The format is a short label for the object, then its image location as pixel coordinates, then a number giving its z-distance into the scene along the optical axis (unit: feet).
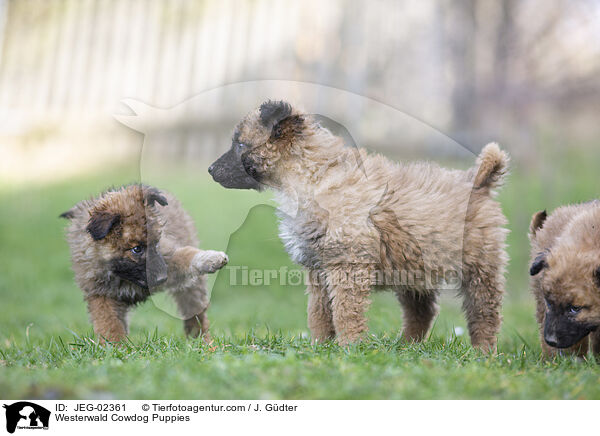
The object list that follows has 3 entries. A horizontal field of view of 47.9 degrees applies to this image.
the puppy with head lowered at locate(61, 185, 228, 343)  16.66
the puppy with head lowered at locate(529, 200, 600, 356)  14.93
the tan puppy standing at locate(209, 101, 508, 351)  15.49
